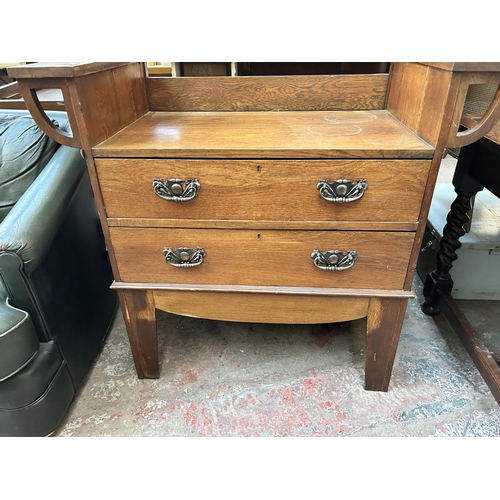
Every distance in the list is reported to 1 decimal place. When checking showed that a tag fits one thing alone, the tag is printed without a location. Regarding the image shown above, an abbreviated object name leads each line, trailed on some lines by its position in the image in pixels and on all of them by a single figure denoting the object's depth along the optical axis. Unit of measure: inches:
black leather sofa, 38.3
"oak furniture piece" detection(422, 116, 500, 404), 45.9
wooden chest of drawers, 34.5
